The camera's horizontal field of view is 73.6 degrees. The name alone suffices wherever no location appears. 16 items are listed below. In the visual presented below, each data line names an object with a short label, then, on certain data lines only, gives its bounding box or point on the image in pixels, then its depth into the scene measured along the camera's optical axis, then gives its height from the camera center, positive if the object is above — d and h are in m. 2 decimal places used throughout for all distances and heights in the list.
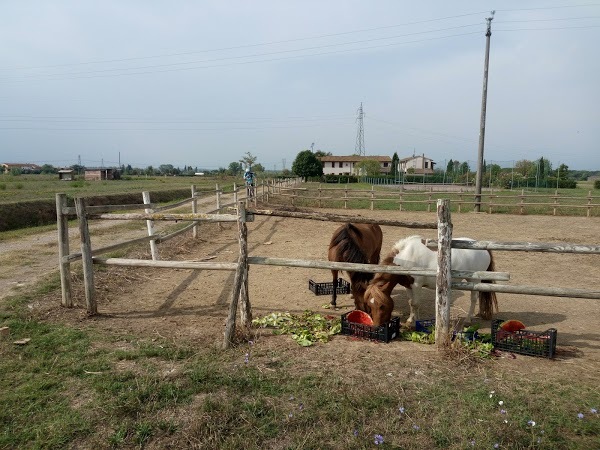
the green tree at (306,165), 58.97 +1.07
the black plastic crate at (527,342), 3.84 -1.67
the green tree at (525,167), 45.86 +0.45
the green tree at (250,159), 65.71 +2.30
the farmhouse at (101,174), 52.74 -0.06
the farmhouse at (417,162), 82.60 +2.00
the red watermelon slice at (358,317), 4.56 -1.65
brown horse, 5.04 -1.09
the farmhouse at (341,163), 76.50 +1.71
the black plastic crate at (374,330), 4.27 -1.70
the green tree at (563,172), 43.01 -0.15
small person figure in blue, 18.84 -0.34
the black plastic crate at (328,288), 6.18 -1.79
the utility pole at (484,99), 18.02 +3.25
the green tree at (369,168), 59.84 +0.57
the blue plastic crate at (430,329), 4.15 -1.70
